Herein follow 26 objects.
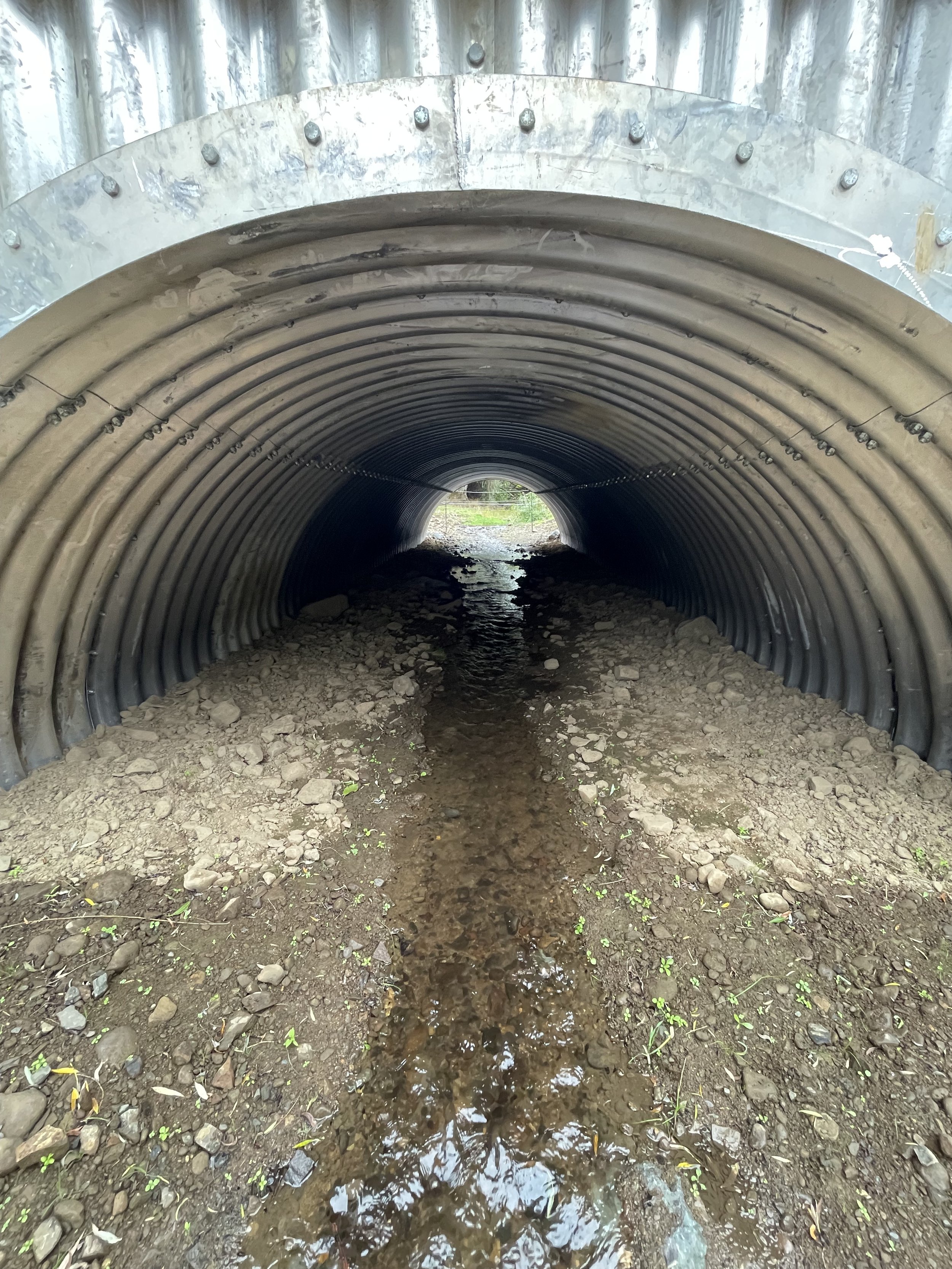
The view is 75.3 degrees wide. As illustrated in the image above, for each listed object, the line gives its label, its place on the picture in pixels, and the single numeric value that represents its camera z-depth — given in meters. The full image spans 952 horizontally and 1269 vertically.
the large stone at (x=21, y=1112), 2.25
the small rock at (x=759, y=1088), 2.43
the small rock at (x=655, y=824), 4.02
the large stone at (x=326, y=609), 8.57
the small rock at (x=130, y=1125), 2.28
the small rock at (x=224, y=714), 5.22
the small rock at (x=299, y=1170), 2.19
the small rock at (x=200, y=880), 3.47
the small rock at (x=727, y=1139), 2.28
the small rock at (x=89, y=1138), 2.22
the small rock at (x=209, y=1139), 2.26
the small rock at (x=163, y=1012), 2.70
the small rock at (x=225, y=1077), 2.46
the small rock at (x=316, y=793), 4.36
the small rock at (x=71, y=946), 3.01
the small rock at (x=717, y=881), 3.49
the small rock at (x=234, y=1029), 2.62
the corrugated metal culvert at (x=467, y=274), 2.42
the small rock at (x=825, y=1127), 2.28
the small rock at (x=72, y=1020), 2.65
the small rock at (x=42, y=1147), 2.19
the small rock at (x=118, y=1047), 2.53
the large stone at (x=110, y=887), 3.36
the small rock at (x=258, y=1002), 2.78
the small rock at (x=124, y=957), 2.95
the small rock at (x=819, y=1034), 2.62
